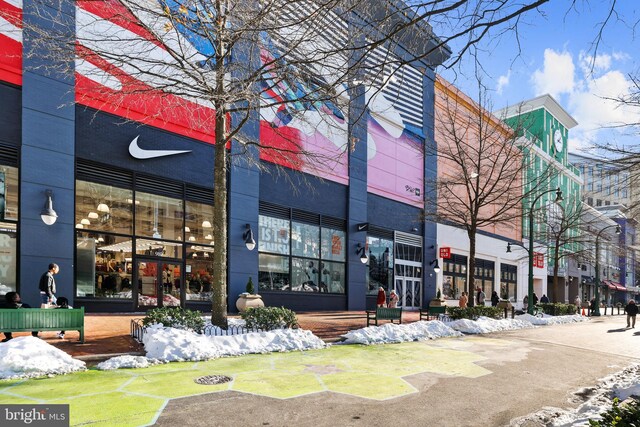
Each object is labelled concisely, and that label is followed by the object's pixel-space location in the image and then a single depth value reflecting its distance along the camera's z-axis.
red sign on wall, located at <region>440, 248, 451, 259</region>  32.41
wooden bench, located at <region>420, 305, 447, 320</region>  18.61
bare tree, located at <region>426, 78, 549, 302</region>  20.55
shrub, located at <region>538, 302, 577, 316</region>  28.38
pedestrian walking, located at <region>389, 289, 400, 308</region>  22.20
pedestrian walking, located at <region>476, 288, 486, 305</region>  29.22
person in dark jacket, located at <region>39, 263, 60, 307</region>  11.66
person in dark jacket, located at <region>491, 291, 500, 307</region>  29.22
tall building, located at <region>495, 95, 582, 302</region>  48.09
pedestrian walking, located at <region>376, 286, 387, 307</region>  21.55
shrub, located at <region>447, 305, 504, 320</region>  18.27
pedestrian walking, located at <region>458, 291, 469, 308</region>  22.53
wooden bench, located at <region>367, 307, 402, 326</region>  15.88
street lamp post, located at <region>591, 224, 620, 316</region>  34.80
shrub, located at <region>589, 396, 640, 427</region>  3.88
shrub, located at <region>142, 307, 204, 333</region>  10.67
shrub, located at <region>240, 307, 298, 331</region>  11.83
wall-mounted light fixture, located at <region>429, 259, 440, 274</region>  31.55
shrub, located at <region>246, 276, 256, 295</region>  18.18
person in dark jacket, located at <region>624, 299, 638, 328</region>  23.62
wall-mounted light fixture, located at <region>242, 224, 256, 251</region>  19.92
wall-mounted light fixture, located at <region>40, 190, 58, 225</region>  13.82
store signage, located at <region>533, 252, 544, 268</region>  43.58
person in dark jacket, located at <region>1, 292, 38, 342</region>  10.45
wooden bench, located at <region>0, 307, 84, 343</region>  9.30
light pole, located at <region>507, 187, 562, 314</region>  24.72
